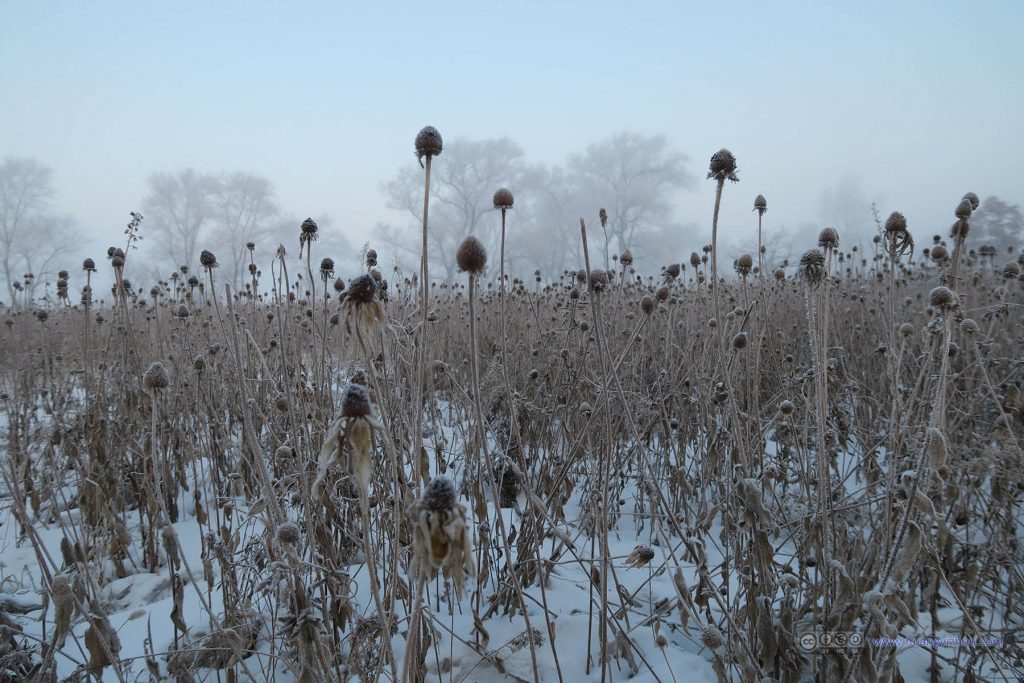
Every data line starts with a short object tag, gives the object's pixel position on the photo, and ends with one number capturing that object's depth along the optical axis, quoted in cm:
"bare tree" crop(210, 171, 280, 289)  3434
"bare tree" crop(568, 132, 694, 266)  3400
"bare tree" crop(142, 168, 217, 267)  3359
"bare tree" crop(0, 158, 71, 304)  2611
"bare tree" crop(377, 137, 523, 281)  3325
